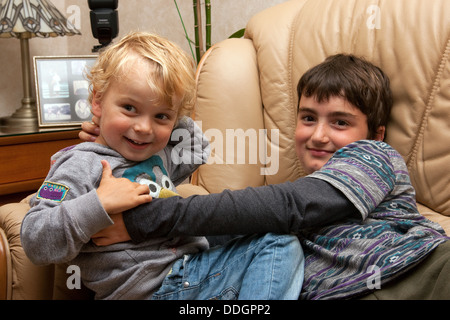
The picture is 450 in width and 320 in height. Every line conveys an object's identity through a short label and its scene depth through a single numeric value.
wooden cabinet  1.75
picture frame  1.85
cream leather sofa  1.04
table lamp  1.78
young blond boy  0.79
